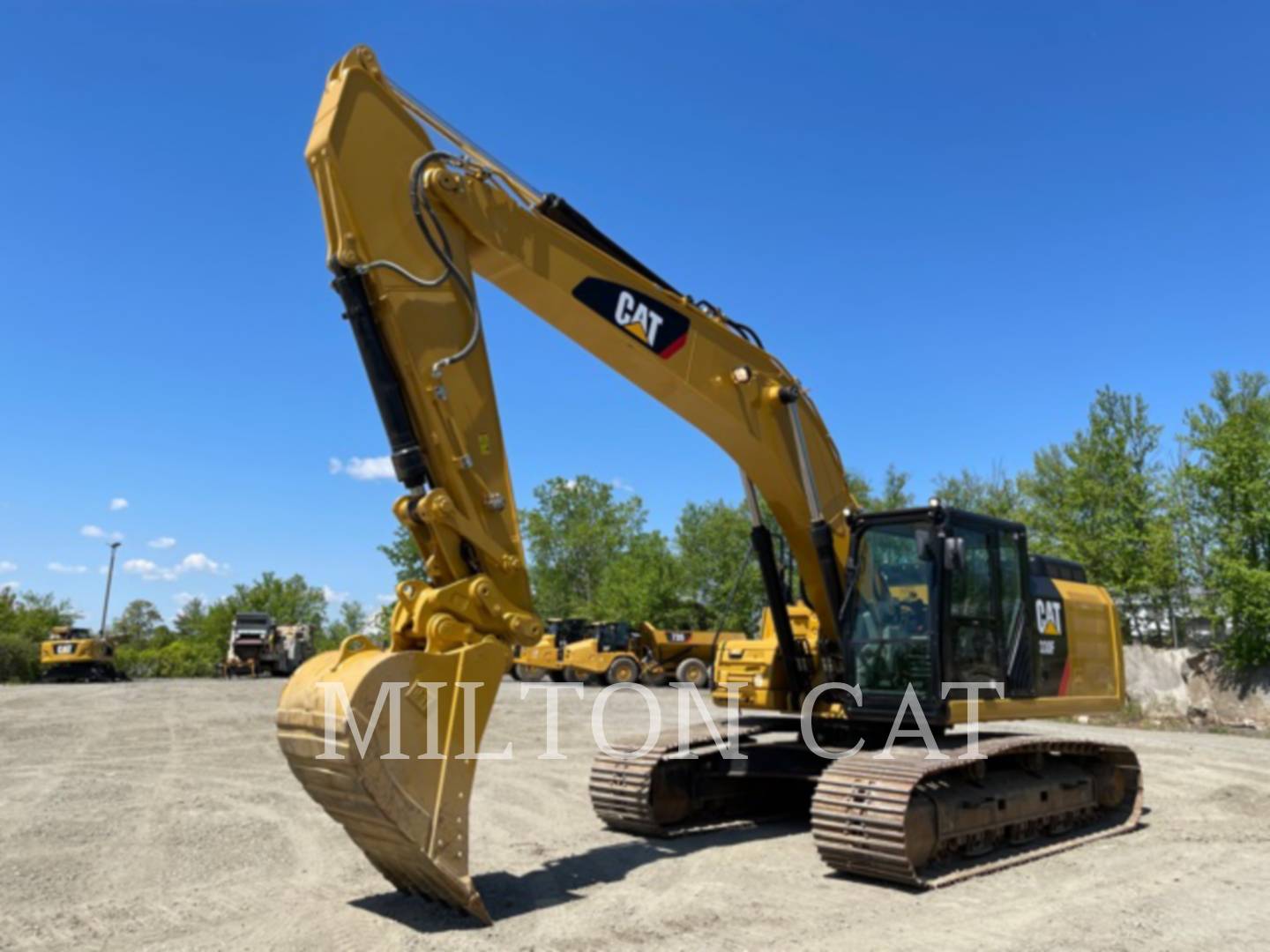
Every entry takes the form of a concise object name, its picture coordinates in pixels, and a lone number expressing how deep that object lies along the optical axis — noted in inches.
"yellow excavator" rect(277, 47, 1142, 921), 235.6
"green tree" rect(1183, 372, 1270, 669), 965.2
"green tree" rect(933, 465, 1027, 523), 1610.5
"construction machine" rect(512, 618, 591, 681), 1336.1
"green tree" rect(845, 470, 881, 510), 1722.1
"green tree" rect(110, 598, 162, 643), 3388.3
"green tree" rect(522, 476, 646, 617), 2493.8
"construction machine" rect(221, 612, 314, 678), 1711.4
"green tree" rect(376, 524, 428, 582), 2153.1
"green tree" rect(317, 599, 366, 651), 3314.5
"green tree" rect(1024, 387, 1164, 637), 1197.7
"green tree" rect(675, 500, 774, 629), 2049.7
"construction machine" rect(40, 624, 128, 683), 1520.7
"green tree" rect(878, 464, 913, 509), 1856.5
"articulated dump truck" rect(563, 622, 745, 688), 1315.2
